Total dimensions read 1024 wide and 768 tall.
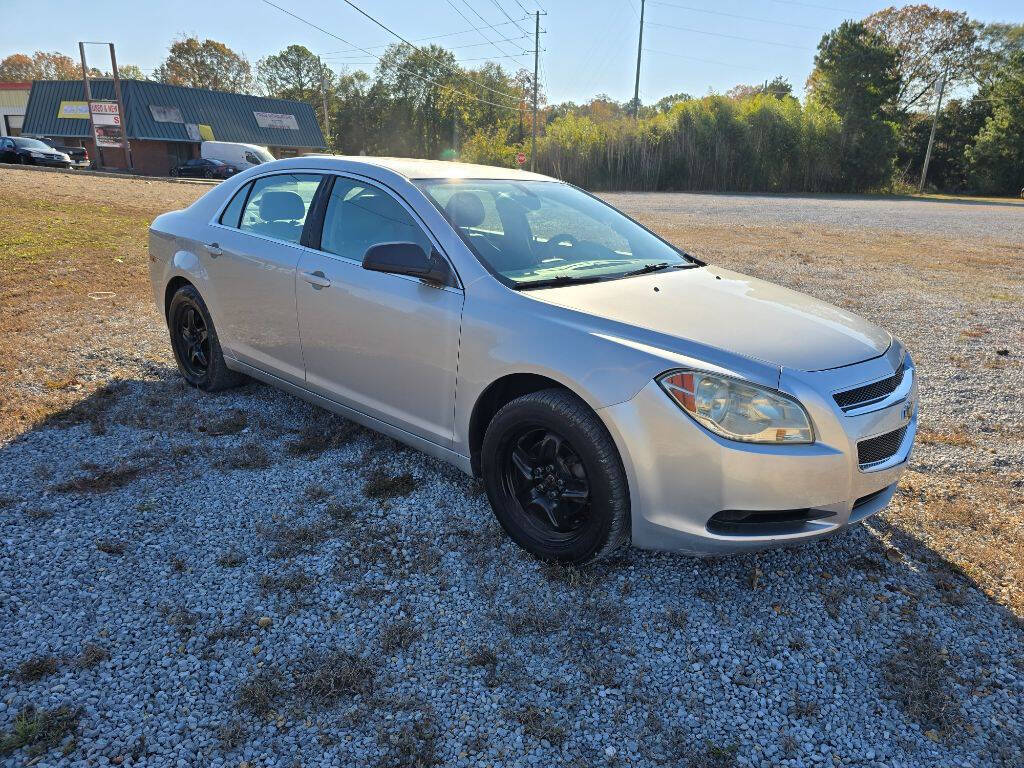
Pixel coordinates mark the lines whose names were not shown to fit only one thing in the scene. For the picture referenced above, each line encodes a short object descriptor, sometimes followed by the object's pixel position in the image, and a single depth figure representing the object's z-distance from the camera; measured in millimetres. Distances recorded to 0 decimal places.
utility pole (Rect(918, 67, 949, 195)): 46950
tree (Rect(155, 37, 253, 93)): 73500
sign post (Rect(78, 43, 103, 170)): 38219
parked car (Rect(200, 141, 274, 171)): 36219
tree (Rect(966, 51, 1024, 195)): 43531
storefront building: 43812
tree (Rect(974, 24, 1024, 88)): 51850
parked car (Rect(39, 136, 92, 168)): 39031
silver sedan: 2510
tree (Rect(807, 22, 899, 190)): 42469
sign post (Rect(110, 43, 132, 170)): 37000
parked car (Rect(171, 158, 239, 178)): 36594
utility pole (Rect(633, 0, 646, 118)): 51419
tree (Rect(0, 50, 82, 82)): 87375
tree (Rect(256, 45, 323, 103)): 77688
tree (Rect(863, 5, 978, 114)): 53250
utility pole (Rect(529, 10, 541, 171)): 50094
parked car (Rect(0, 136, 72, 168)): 31734
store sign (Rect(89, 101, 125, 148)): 41469
